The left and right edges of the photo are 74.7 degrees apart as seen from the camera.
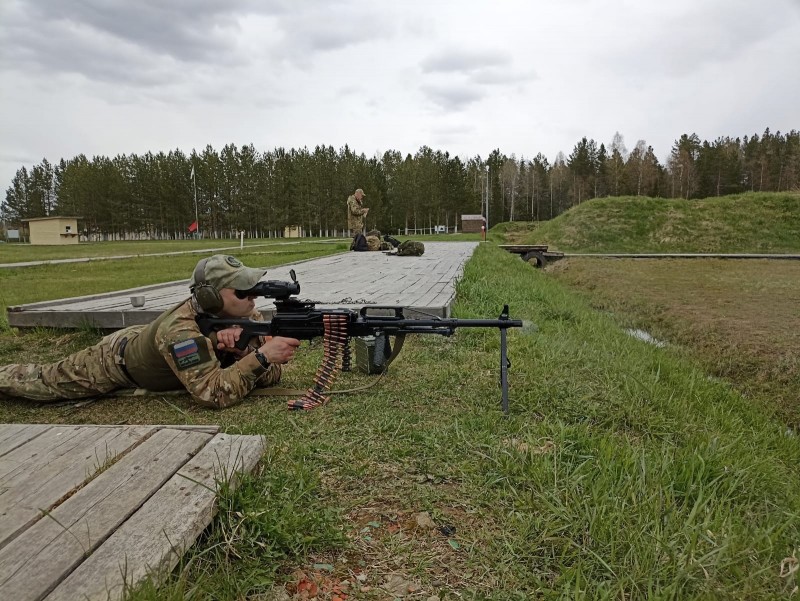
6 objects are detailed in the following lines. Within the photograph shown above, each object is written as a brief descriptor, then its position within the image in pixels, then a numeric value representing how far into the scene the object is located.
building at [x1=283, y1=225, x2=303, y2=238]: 70.50
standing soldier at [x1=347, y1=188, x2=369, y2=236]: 19.08
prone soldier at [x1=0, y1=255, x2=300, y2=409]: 3.92
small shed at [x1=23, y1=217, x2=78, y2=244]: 53.50
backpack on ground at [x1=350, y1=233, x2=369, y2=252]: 18.23
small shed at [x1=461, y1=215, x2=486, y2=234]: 53.28
